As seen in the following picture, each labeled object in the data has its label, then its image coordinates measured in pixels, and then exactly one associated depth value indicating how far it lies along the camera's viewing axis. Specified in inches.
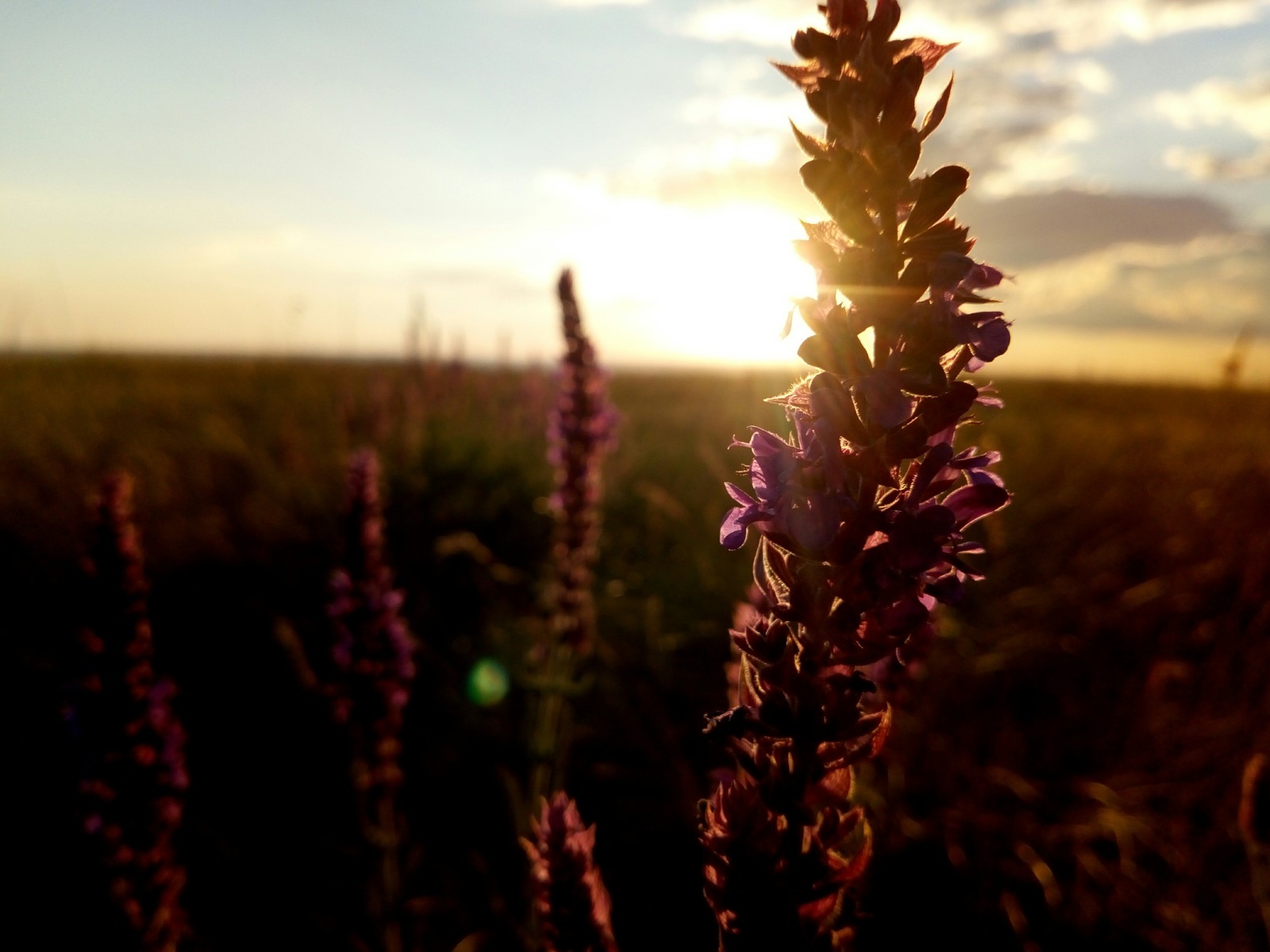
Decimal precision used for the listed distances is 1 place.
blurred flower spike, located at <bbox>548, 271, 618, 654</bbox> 12.3
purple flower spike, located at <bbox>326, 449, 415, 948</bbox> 9.3
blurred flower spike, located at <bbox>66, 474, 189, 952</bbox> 8.2
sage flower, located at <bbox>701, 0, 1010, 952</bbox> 4.8
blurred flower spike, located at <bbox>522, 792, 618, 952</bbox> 5.6
